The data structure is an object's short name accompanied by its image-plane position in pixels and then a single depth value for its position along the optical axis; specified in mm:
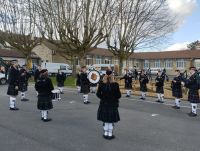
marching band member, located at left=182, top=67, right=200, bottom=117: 6563
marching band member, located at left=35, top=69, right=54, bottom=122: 5585
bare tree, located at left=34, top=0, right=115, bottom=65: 15837
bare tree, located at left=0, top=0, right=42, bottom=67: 21974
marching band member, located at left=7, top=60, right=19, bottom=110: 6858
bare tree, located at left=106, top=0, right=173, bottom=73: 18705
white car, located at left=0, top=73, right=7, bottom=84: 14735
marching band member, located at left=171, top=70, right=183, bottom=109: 7758
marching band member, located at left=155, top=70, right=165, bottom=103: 8901
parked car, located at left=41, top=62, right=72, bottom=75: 28041
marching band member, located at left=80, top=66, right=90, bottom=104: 8370
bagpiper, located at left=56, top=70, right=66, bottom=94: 10748
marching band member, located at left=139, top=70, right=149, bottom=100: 9639
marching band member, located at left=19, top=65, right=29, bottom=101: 8320
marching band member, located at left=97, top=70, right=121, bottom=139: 4472
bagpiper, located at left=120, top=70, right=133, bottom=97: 10231
